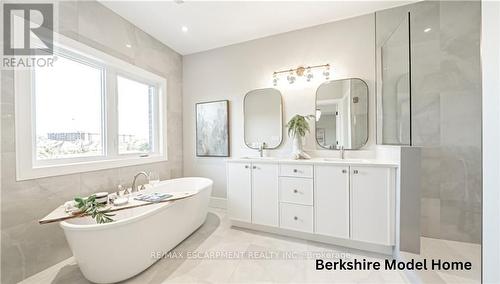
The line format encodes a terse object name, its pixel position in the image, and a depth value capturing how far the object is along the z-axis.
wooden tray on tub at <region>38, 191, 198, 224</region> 1.44
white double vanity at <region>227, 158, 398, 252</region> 1.81
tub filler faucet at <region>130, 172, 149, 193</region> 2.27
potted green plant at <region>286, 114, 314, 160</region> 2.44
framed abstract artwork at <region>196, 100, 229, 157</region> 3.15
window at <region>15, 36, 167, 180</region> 1.59
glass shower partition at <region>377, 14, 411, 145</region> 1.99
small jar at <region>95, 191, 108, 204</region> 1.78
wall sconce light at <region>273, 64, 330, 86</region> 2.53
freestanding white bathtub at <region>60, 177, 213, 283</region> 1.34
